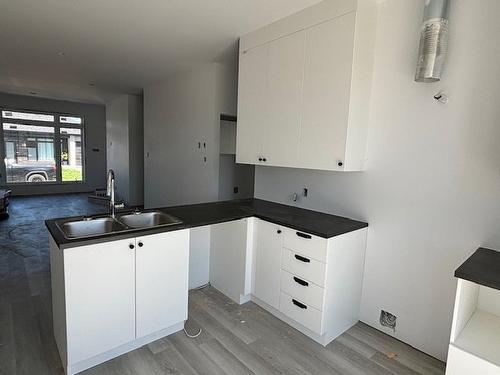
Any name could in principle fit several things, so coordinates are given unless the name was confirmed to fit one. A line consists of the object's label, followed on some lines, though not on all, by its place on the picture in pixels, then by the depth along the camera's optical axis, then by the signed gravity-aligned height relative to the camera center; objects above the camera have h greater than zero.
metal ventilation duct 1.76 +0.77
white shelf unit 1.32 -0.85
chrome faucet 2.15 -0.30
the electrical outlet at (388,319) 2.25 -1.22
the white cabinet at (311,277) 2.09 -0.91
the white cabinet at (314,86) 2.09 +0.59
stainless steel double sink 1.98 -0.53
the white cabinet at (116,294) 1.69 -0.92
